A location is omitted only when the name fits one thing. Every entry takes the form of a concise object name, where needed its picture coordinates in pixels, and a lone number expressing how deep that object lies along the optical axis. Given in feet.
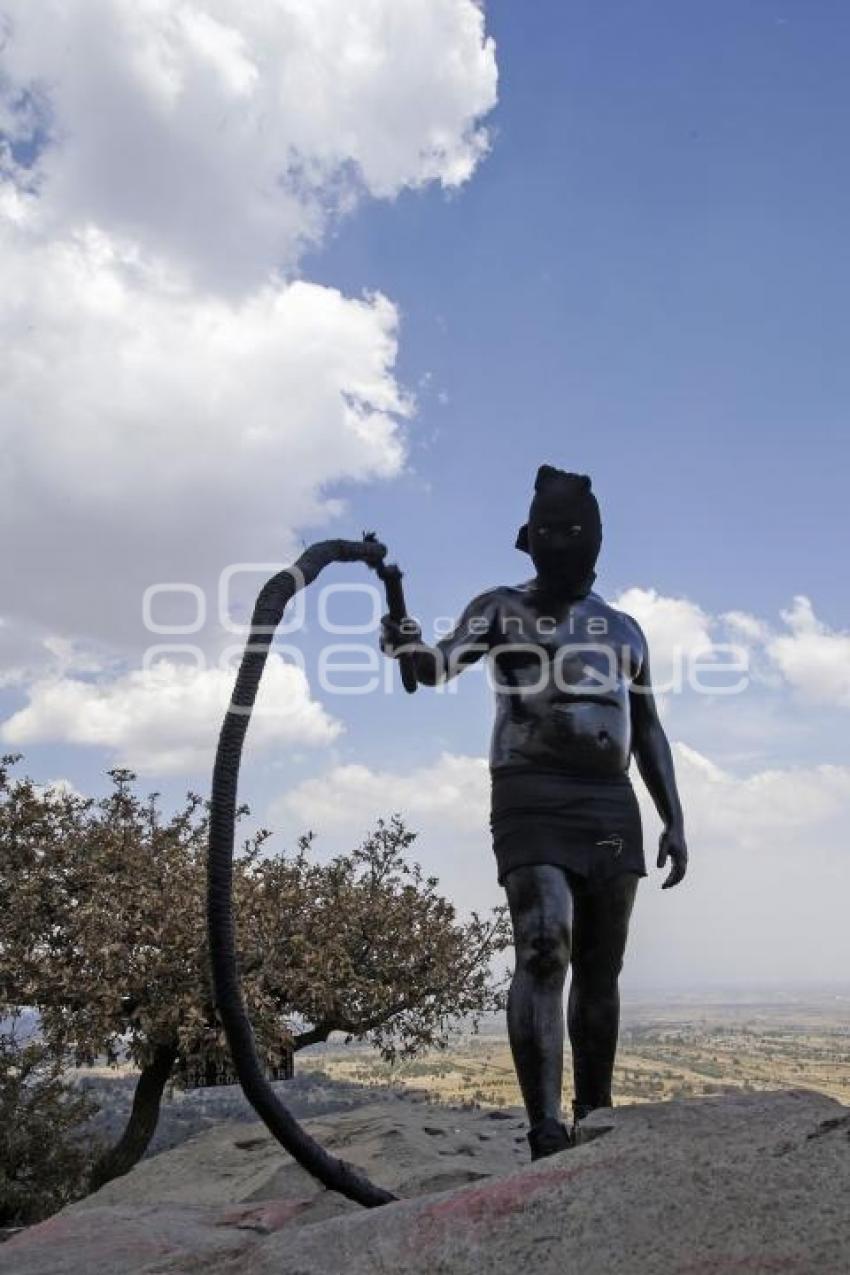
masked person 11.71
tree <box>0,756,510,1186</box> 28.63
